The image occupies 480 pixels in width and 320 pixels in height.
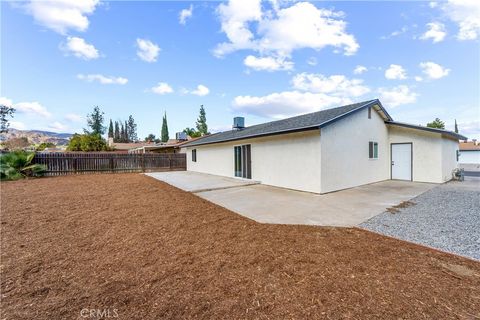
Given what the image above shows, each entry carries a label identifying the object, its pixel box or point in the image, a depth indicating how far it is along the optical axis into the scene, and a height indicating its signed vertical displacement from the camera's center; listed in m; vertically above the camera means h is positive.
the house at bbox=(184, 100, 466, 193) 8.53 +0.08
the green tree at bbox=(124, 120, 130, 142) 76.04 +8.35
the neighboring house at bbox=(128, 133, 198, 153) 25.68 +1.20
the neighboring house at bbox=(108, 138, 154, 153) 46.96 +2.83
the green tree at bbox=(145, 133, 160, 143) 77.25 +7.95
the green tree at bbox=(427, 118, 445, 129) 30.20 +4.18
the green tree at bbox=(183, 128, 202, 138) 48.29 +6.14
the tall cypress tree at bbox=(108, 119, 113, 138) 72.62 +9.95
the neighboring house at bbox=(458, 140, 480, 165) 27.70 -0.43
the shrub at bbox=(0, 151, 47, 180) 12.20 -0.35
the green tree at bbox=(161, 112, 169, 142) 62.88 +8.30
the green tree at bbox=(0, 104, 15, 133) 18.89 +4.16
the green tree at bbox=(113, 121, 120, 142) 73.81 +9.40
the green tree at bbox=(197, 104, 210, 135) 51.78 +8.62
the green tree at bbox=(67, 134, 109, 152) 32.62 +2.42
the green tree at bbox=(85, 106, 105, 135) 53.16 +9.85
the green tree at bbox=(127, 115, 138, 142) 79.25 +11.10
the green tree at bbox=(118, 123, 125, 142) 75.90 +9.96
